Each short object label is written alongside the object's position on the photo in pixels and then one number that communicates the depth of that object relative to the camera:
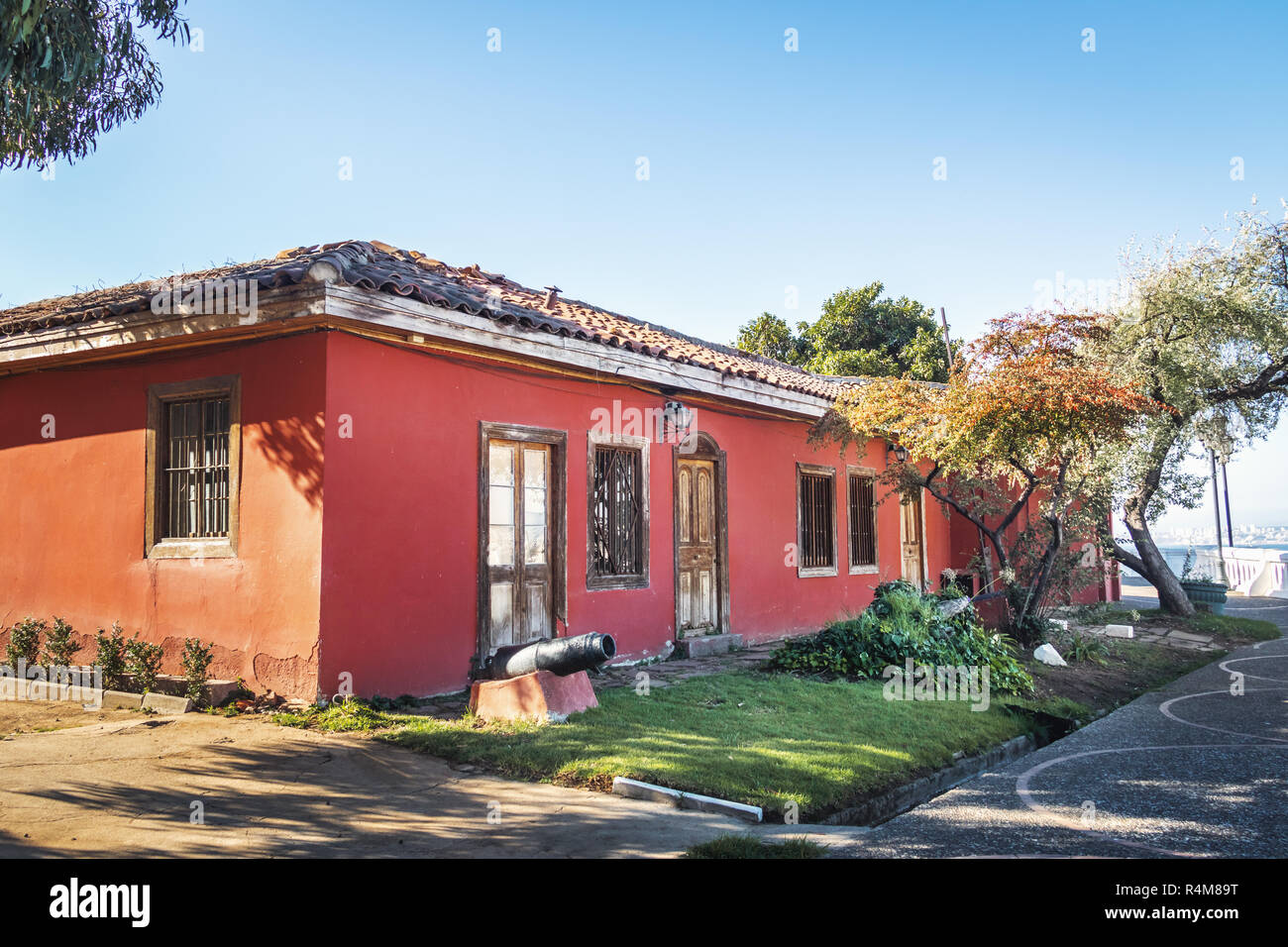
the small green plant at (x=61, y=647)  7.78
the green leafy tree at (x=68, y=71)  5.38
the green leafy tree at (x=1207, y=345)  12.89
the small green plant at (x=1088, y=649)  10.22
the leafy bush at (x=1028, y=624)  10.38
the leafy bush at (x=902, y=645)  8.52
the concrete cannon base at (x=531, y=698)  6.14
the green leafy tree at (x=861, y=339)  26.78
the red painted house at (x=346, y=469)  6.61
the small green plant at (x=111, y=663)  7.32
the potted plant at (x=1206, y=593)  15.48
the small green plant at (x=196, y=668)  6.75
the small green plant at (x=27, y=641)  8.07
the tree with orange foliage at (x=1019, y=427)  9.16
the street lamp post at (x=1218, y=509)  20.98
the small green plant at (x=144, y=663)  7.12
